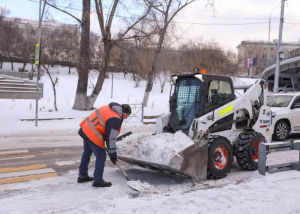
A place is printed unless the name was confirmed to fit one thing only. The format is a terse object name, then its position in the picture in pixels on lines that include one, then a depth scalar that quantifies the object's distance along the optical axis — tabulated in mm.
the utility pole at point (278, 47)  24609
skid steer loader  6516
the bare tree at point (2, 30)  60747
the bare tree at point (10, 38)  62906
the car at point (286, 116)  12516
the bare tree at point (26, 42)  58572
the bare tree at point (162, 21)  21247
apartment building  111812
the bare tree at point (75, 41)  20750
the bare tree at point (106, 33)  19219
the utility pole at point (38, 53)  14164
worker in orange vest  6047
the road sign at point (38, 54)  14180
